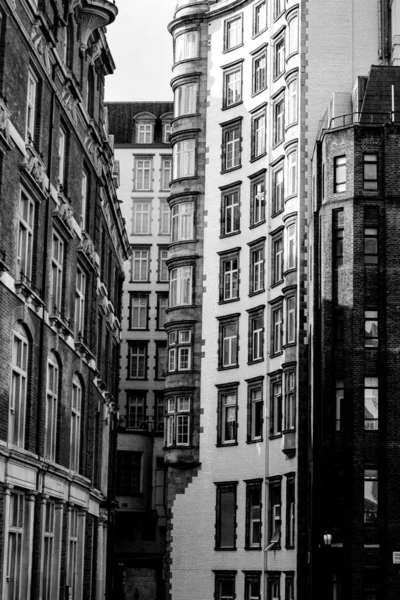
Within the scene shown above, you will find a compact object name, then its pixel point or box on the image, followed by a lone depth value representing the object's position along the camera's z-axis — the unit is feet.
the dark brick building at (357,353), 183.83
